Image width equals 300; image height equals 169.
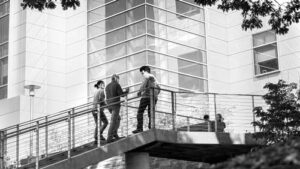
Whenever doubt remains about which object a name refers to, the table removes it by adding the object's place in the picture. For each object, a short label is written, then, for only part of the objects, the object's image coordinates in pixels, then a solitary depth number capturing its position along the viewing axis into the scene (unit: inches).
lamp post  1051.9
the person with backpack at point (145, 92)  611.5
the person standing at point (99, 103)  645.2
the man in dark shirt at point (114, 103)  619.5
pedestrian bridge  609.9
